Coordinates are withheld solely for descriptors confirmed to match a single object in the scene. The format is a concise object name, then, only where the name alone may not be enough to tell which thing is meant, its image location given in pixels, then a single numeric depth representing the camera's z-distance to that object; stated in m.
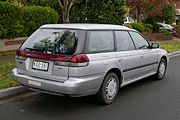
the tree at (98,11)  17.62
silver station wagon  5.34
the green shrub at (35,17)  12.71
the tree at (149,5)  23.37
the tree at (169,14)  35.09
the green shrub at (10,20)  11.40
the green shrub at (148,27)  23.00
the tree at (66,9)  12.89
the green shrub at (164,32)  24.22
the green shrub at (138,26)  21.29
